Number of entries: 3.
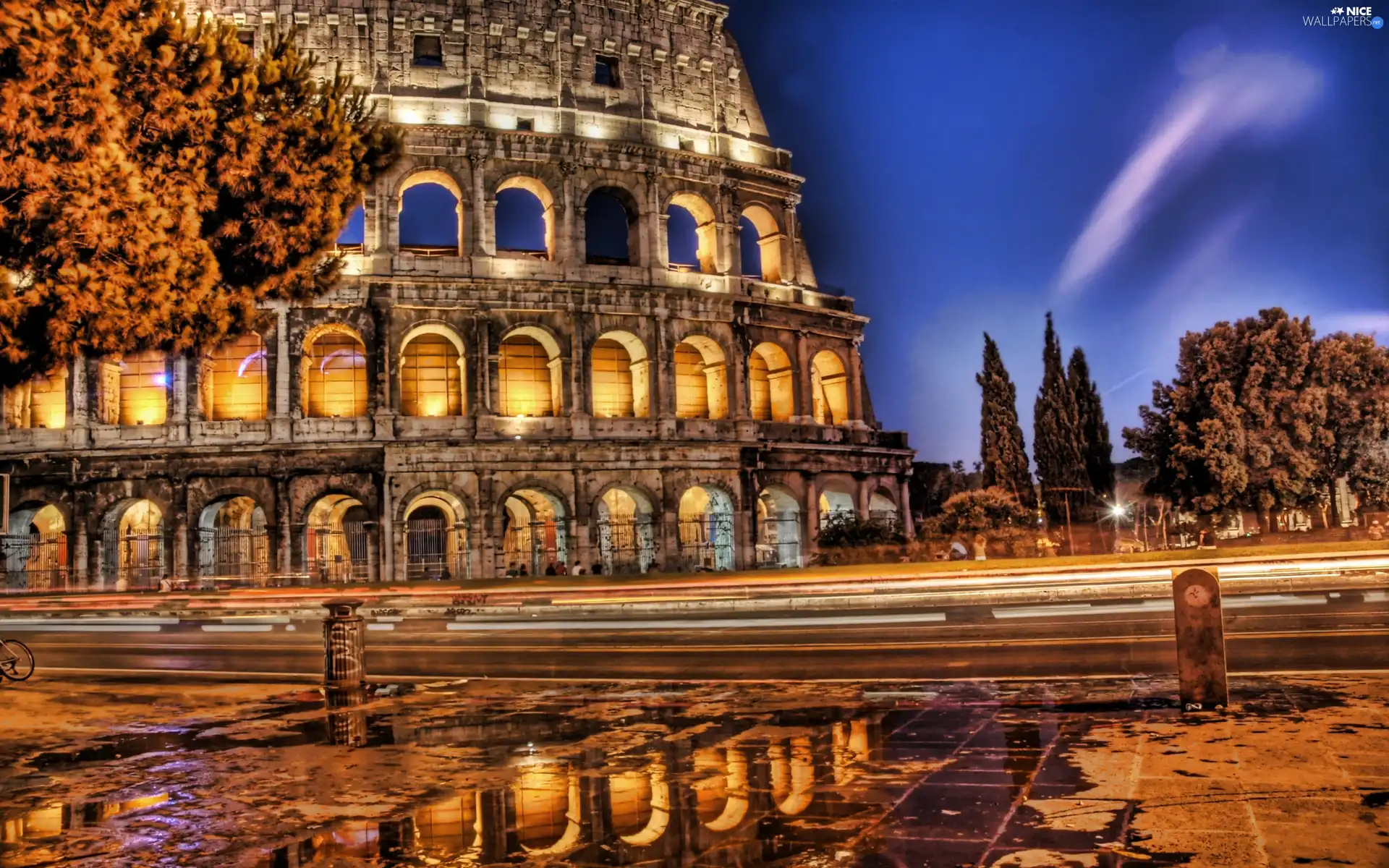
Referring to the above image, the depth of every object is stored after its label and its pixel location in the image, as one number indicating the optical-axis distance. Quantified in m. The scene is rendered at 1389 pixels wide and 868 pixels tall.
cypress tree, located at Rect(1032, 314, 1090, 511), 43.12
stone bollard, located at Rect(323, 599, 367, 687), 10.97
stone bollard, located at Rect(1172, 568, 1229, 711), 7.43
